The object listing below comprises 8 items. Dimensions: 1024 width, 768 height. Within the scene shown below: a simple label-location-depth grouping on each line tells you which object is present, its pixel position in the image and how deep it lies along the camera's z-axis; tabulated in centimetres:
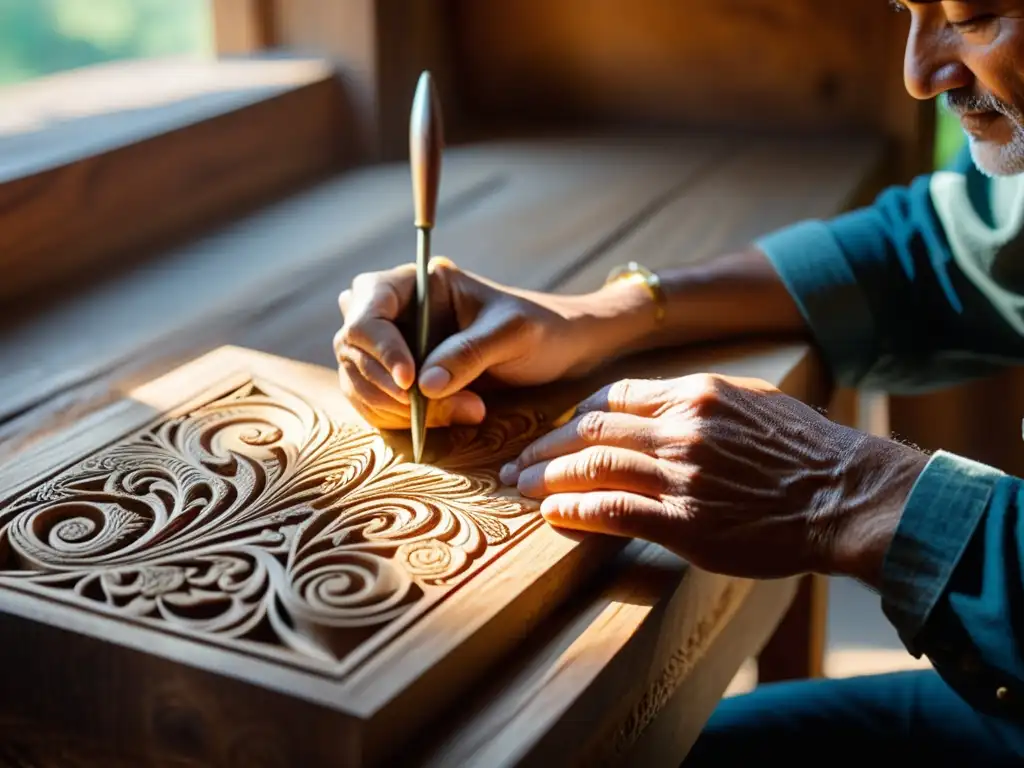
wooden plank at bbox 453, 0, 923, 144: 217
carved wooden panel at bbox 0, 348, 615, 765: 77
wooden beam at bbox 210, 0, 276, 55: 211
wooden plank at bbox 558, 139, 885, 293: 164
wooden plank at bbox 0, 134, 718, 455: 131
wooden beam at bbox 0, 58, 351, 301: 148
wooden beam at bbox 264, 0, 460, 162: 202
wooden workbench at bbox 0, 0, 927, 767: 91
